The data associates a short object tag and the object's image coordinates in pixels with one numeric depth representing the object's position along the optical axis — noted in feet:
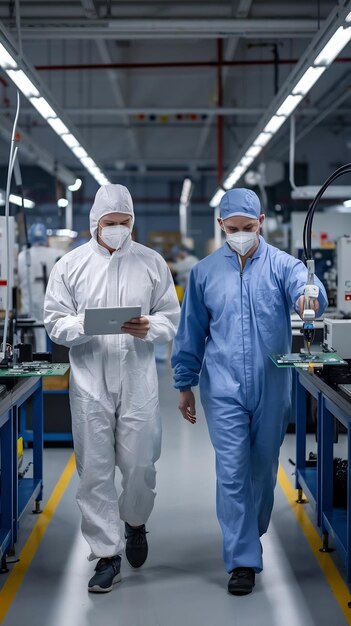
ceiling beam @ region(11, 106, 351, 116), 28.84
